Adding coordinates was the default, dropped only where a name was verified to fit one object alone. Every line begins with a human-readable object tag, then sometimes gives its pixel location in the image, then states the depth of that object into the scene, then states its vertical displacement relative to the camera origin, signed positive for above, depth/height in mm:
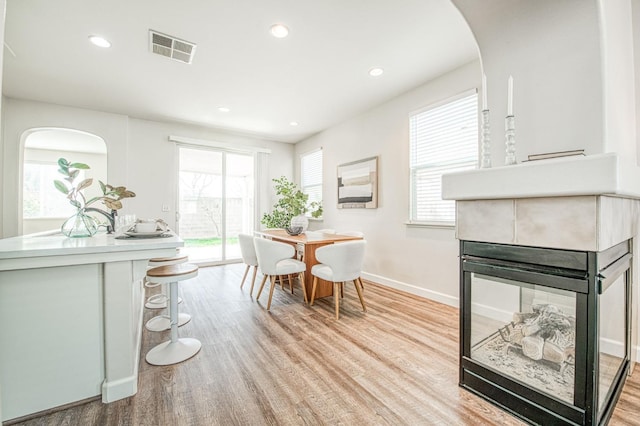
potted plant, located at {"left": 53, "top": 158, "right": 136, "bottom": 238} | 1924 +35
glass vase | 1979 -97
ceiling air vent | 2556 +1631
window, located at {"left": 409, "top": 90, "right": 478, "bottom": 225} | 3025 +750
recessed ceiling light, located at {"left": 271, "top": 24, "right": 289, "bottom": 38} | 2420 +1637
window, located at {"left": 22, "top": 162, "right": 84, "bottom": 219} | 6992 +478
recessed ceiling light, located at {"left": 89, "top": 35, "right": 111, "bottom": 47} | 2576 +1640
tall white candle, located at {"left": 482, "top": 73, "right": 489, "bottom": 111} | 1609 +684
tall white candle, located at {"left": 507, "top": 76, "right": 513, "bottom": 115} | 1443 +602
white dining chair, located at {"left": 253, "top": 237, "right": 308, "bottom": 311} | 3066 -506
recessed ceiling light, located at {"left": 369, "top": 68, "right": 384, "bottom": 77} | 3141 +1641
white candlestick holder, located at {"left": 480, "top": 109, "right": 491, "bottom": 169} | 1565 +418
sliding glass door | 5383 +233
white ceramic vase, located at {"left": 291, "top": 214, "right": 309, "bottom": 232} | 3968 -131
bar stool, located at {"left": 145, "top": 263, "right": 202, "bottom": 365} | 2072 -1024
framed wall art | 4207 +470
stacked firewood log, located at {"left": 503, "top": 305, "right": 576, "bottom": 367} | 1336 -631
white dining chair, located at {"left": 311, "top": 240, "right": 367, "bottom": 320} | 2764 -488
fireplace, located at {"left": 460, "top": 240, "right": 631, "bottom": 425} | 1242 -614
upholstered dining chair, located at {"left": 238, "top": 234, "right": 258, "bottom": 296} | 3567 -493
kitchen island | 1451 -605
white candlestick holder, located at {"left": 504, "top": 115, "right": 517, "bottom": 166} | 1475 +387
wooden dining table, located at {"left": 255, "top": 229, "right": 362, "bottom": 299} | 3384 -454
